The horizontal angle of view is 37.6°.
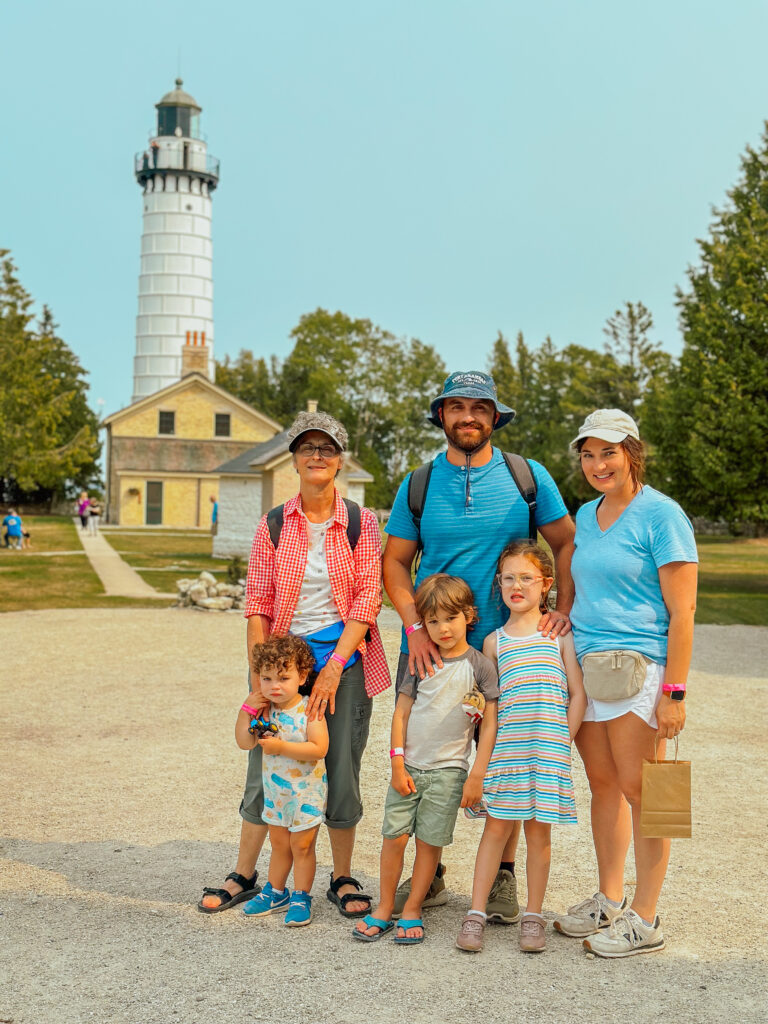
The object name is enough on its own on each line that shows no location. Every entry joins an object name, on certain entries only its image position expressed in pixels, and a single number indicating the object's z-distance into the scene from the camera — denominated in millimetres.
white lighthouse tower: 66750
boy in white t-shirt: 4574
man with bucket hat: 4750
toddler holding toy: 4766
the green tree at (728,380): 21203
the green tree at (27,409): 45188
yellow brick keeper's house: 55281
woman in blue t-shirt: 4406
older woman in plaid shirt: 4902
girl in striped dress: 4504
